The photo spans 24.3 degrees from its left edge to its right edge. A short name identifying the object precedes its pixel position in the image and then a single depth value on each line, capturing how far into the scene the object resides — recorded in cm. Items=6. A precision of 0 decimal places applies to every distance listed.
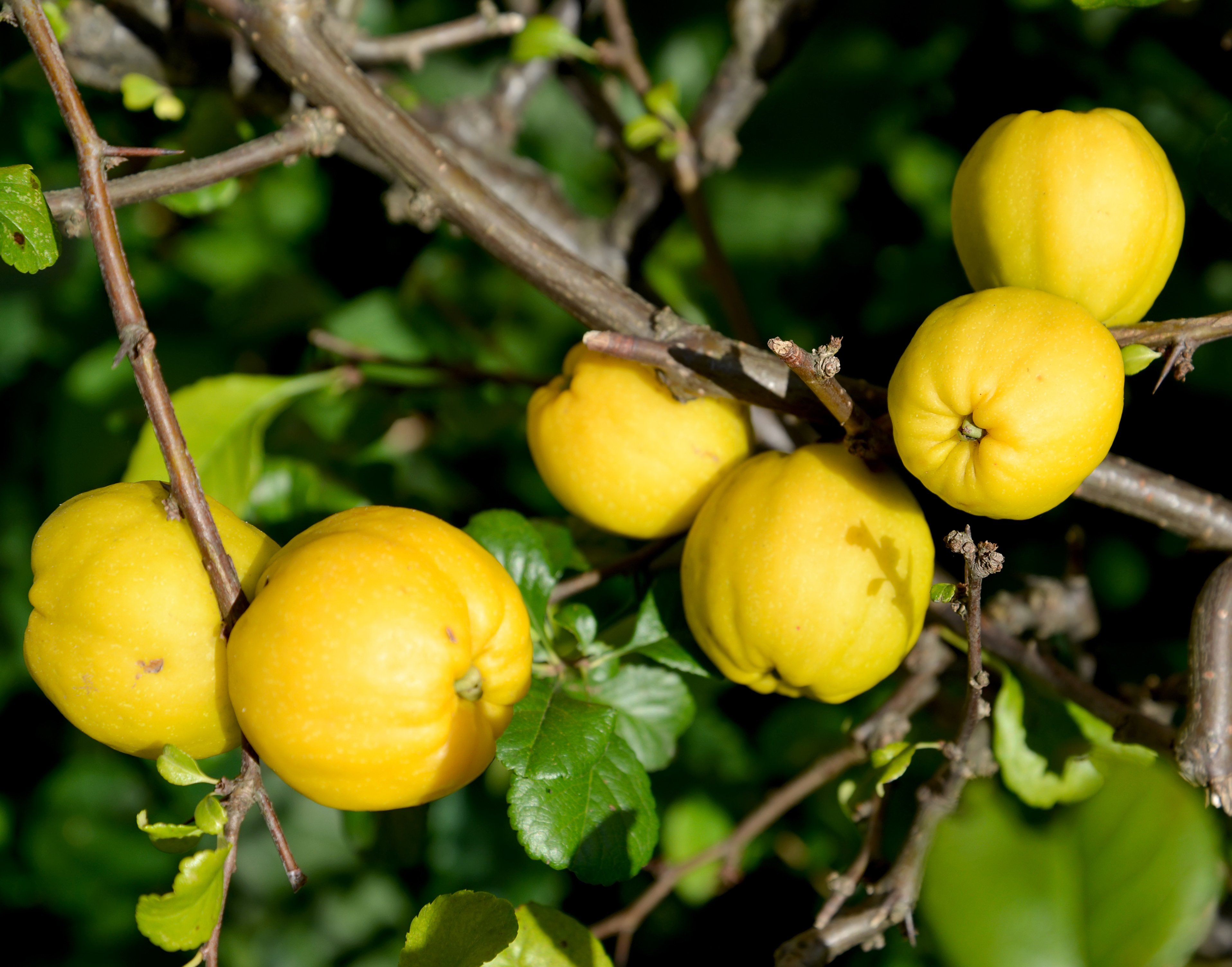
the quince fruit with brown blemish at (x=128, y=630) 45
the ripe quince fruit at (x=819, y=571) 46
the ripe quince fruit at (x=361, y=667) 44
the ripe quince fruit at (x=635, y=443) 48
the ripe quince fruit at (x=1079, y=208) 46
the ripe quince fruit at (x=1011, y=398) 44
